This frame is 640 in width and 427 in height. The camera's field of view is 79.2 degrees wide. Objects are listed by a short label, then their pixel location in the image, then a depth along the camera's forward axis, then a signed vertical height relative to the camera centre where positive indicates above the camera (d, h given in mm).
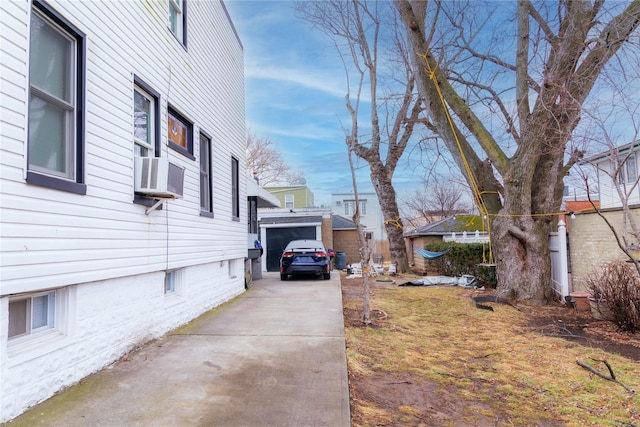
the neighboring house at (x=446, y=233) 18609 +98
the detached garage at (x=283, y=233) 20469 +295
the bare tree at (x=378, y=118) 16141 +5201
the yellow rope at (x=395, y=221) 16688 +659
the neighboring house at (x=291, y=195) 31250 +3520
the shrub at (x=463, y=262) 12805 -994
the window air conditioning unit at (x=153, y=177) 4648 +778
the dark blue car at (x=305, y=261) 12812 -771
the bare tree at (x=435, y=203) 36434 +3304
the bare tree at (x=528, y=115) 7520 +2646
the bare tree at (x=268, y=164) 34438 +6932
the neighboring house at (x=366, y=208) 35094 +2757
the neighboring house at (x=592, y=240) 7004 -144
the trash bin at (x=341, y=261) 20250 -1240
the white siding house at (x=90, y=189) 2883 +516
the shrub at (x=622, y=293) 5652 -921
